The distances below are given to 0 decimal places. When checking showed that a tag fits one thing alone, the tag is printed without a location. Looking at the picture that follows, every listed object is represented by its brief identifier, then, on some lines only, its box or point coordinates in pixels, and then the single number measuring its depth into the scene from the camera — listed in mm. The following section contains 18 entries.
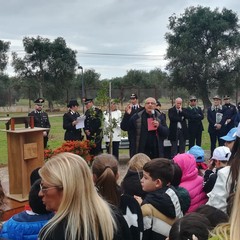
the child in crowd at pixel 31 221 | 2420
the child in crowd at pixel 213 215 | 2236
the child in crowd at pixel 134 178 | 3469
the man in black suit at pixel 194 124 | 10461
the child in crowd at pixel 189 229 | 1932
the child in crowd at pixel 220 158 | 3926
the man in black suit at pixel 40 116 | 10036
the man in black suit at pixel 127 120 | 7887
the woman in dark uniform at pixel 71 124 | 9445
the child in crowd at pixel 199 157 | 4691
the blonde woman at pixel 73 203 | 1865
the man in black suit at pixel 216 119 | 10445
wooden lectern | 5258
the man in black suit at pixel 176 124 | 9531
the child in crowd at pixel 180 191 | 2924
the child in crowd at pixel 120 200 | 2654
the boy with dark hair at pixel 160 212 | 2779
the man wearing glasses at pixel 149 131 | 7223
